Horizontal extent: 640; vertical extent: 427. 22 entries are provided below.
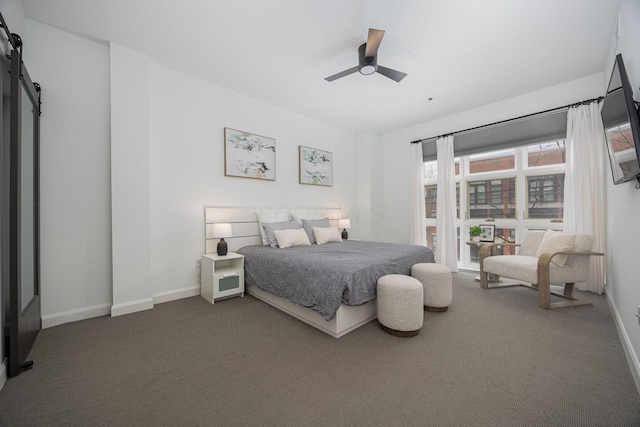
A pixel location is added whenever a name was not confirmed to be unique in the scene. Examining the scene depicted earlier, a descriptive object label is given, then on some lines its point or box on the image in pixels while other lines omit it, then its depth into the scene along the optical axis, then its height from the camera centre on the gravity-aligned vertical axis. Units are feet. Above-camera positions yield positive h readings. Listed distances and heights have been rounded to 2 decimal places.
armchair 9.10 -2.11
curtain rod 10.79 +4.73
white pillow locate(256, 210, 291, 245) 12.46 -0.30
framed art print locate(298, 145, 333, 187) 15.47 +2.94
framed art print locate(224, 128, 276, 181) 12.18 +2.94
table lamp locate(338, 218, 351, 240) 16.39 -0.86
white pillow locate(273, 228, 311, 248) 11.54 -1.21
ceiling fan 7.69 +5.17
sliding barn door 5.42 -0.11
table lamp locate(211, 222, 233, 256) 10.64 -0.87
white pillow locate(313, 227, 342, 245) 13.20 -1.22
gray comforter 7.23 -1.95
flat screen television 4.76 +1.84
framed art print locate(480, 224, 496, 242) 13.52 -1.20
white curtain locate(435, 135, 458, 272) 15.02 +0.21
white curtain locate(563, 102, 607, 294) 10.56 +1.31
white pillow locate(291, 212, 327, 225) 14.34 -0.24
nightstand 10.09 -2.69
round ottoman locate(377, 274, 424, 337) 7.14 -2.75
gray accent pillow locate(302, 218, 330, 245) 13.55 -0.70
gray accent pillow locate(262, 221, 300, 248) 11.89 -0.77
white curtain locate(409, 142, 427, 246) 16.34 +0.64
